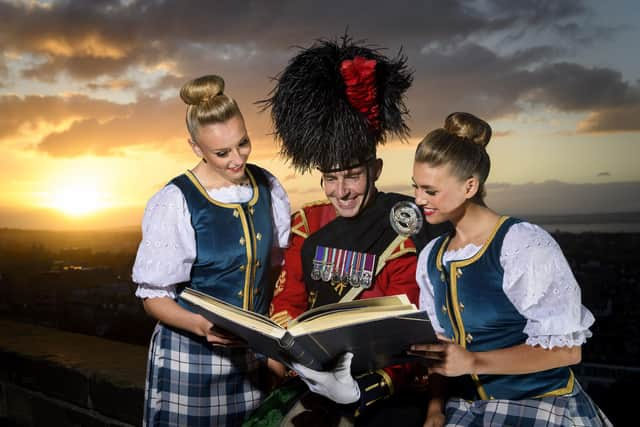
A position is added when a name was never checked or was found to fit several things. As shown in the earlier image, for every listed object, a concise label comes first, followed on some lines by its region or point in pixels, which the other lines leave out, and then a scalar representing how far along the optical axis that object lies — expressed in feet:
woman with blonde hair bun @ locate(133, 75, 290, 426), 5.92
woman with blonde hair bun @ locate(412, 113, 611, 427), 4.71
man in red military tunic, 5.70
